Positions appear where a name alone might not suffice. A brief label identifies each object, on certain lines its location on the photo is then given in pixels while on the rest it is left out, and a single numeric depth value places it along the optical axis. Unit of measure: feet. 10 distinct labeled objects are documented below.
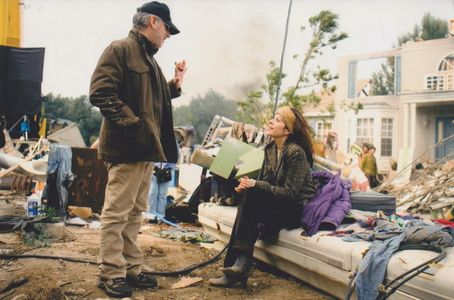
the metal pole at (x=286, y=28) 21.89
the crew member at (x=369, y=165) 38.96
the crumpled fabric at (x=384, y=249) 9.95
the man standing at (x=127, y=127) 11.25
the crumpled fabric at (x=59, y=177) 21.77
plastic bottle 20.61
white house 67.05
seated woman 13.07
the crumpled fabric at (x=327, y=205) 13.05
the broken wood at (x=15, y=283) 11.60
